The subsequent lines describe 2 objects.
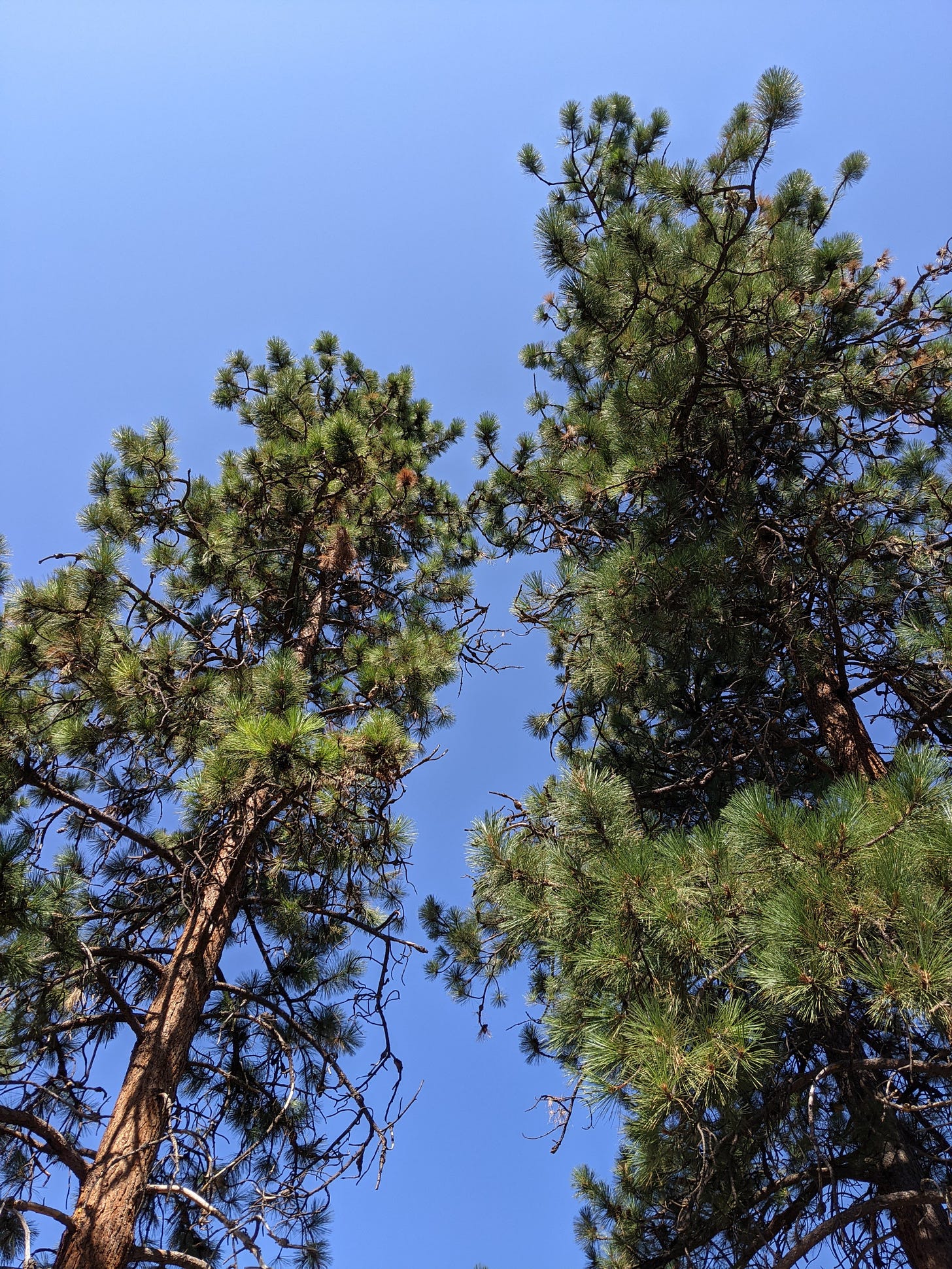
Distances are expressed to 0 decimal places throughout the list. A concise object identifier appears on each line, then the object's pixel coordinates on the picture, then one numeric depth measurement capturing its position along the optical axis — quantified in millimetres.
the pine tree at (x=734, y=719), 2688
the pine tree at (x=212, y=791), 3271
